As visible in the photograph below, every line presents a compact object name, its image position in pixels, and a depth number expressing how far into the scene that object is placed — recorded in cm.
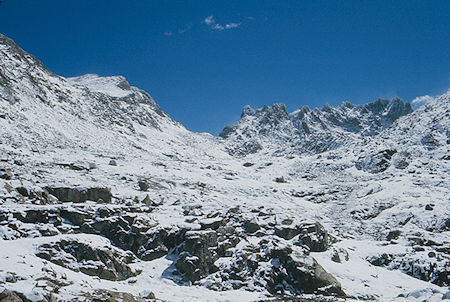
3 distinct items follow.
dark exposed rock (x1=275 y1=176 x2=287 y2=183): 6544
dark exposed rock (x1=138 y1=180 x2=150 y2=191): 3788
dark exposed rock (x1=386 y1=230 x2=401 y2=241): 3391
